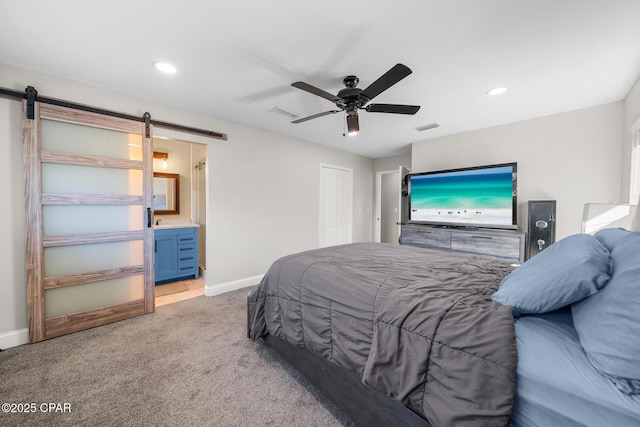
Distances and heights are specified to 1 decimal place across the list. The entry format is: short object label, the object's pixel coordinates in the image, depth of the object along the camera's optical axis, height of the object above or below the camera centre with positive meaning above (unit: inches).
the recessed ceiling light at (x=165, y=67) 83.6 +50.8
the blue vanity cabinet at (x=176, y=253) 148.8 -29.9
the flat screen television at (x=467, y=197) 136.6 +7.9
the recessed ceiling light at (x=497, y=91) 99.2 +50.6
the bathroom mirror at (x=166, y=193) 173.6 +10.9
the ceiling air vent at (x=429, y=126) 142.9 +51.1
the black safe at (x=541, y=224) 122.7 -7.5
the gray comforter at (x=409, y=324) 34.7 -22.9
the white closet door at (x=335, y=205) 201.0 +3.0
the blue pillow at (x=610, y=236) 44.6 -5.3
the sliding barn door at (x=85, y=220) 87.9 -5.3
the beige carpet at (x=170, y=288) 140.1 -50.0
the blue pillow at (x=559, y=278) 36.8 -11.4
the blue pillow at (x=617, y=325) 27.4 -14.9
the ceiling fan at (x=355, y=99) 78.0 +39.3
